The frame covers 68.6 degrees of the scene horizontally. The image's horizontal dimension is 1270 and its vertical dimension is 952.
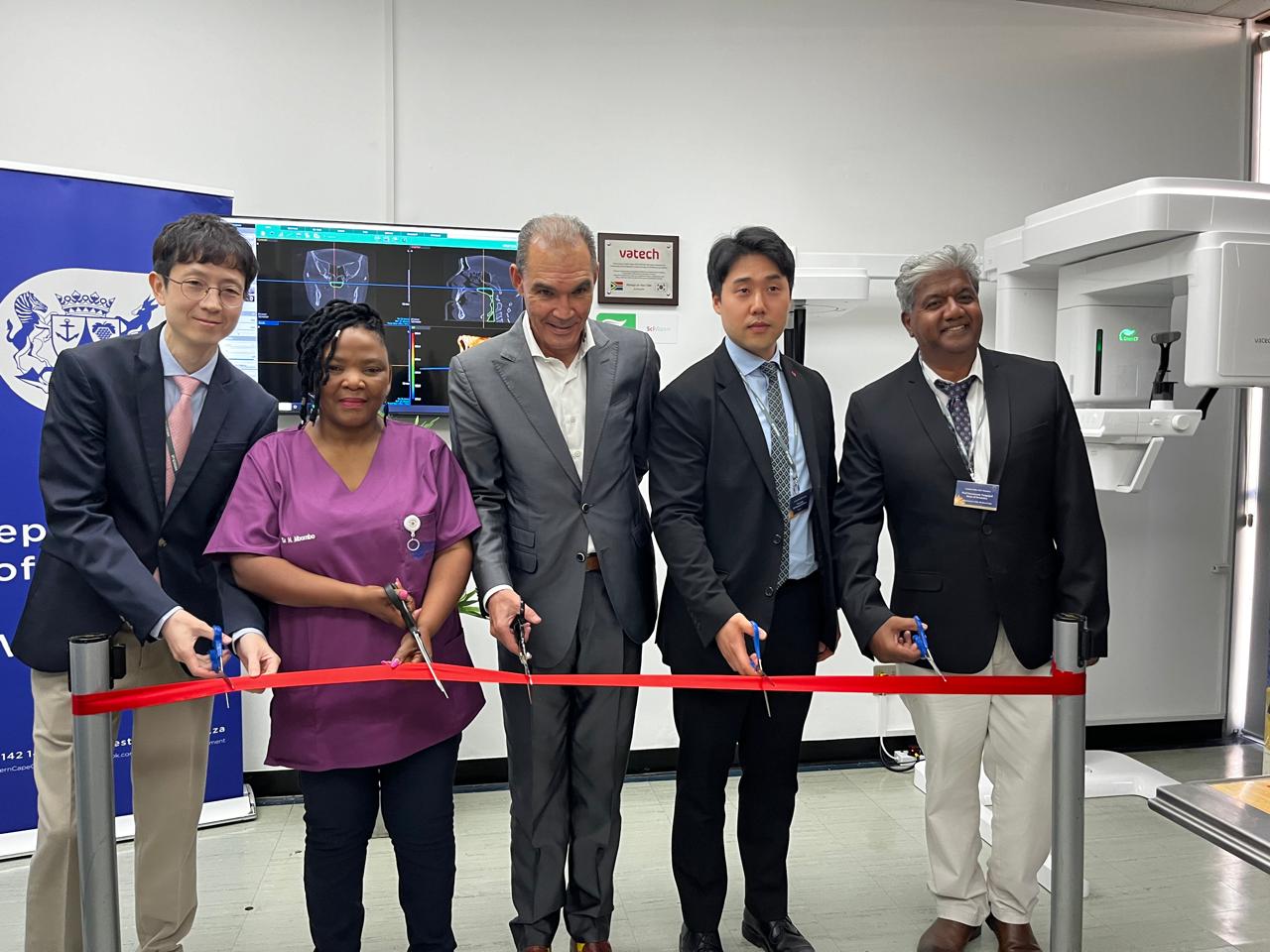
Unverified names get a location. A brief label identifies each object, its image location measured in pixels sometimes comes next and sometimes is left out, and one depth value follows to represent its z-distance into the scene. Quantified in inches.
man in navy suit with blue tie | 82.7
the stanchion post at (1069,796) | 72.0
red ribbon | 67.2
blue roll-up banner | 108.8
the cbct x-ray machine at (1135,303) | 102.7
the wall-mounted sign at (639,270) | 137.0
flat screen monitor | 124.6
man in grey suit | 82.0
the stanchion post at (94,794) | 64.5
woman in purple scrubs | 70.7
